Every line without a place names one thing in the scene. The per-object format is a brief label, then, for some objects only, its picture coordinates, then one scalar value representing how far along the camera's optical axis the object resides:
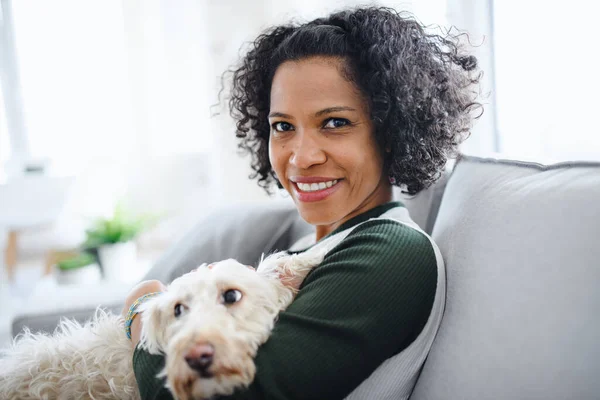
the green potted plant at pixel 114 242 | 3.61
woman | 0.79
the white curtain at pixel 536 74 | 1.66
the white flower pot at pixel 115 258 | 3.54
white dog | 0.74
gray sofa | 0.75
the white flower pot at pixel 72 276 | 2.72
